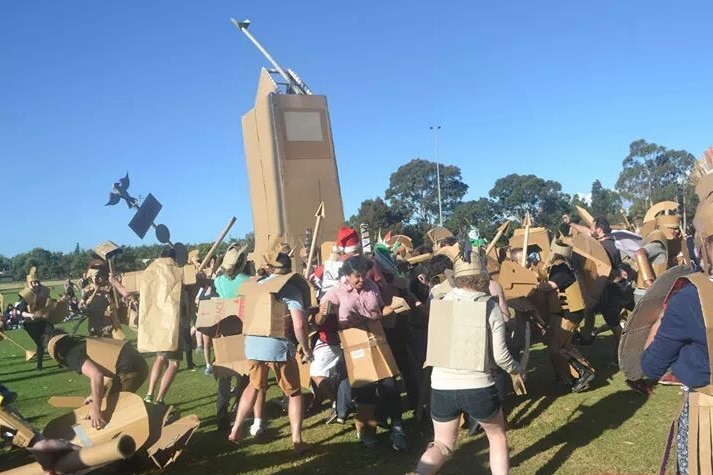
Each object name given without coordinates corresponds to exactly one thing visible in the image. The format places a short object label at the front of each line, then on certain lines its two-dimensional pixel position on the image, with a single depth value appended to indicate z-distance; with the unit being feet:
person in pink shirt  18.61
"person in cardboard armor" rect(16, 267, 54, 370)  35.96
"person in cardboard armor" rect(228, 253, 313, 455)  18.15
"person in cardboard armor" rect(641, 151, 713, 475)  8.68
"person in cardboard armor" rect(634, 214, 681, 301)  23.15
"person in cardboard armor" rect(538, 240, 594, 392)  23.17
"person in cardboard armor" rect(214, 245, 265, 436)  20.89
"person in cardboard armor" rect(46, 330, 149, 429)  15.31
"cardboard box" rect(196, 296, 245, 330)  20.83
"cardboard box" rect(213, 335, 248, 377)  20.03
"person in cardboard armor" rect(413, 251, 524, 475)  13.56
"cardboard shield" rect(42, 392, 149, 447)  15.31
